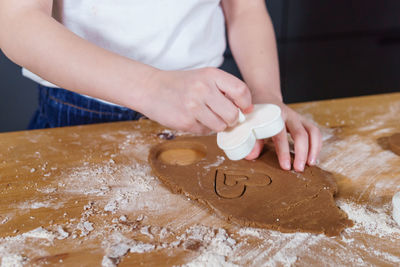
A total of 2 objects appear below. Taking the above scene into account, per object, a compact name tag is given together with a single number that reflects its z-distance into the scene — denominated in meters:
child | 0.69
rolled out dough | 0.63
